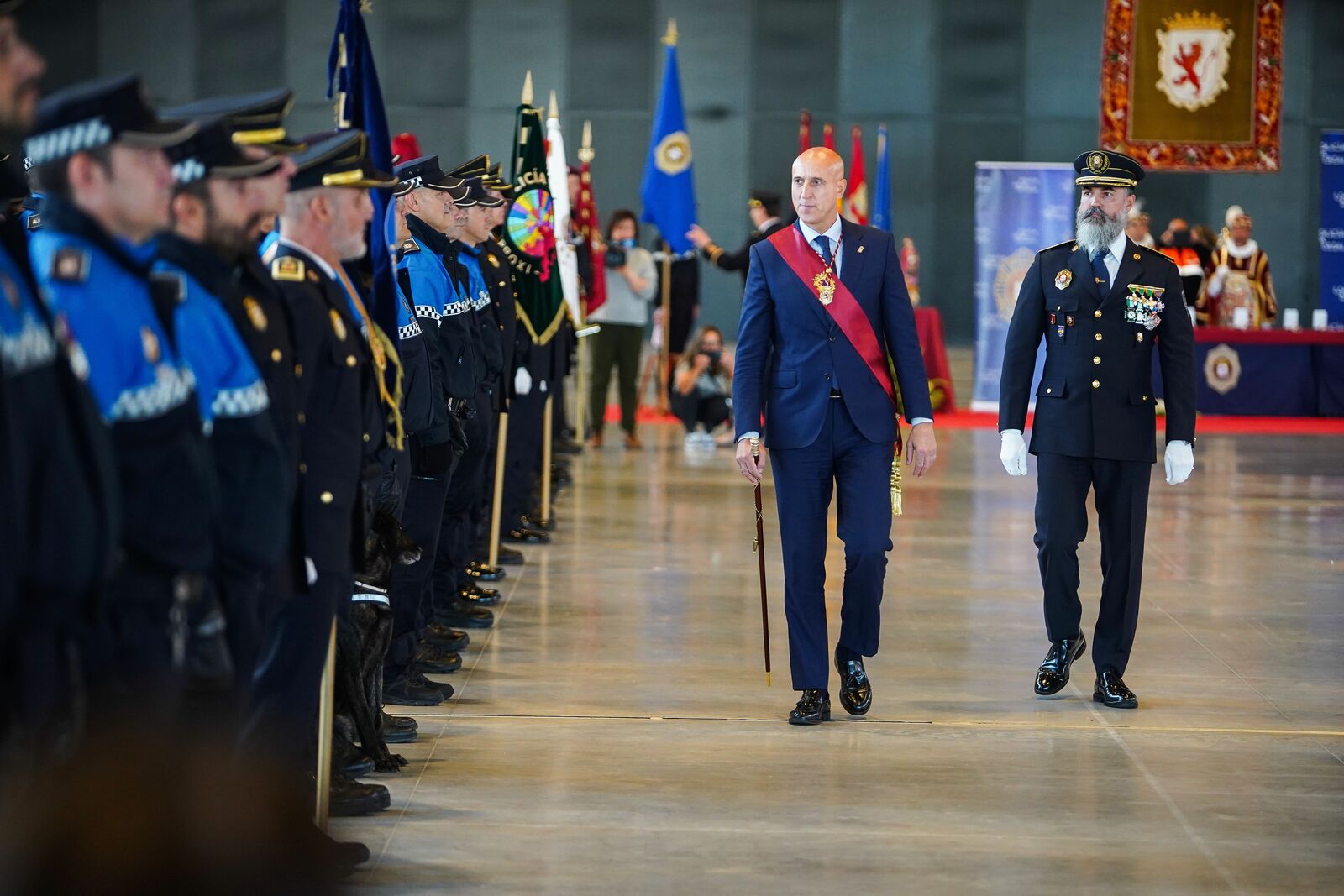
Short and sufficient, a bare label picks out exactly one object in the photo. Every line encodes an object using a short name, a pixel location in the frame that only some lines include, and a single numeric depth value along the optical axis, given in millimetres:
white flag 20844
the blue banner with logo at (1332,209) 33687
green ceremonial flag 18359
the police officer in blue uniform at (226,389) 6152
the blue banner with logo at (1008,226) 32656
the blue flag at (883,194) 35156
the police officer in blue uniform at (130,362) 5543
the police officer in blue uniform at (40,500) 4949
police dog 9125
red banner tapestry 36344
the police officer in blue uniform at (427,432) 11156
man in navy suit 10516
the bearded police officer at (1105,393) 11219
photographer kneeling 27187
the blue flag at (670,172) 29516
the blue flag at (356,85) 11023
